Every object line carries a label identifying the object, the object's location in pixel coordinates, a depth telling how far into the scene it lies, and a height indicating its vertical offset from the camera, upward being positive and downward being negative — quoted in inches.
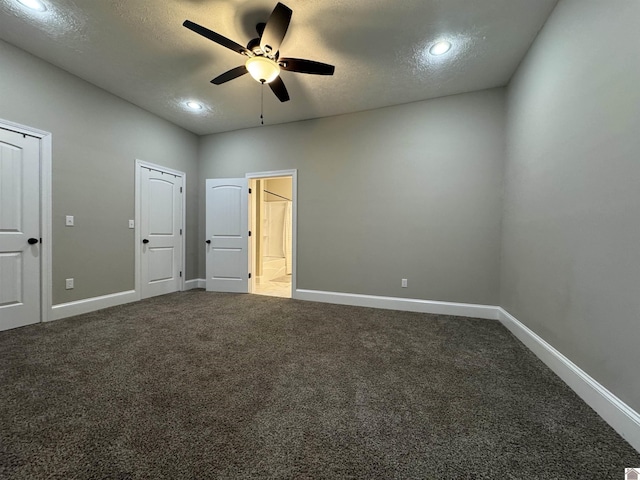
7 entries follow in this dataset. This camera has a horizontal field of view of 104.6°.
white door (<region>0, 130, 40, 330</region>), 99.0 +1.2
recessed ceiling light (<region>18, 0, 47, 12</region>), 78.0 +73.3
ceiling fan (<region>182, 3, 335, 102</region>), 73.4 +60.6
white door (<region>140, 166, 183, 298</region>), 150.9 +1.5
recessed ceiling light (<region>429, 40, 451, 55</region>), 92.4 +72.6
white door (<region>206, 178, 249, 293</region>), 172.2 +0.0
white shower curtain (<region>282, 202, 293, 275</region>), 267.1 -0.5
